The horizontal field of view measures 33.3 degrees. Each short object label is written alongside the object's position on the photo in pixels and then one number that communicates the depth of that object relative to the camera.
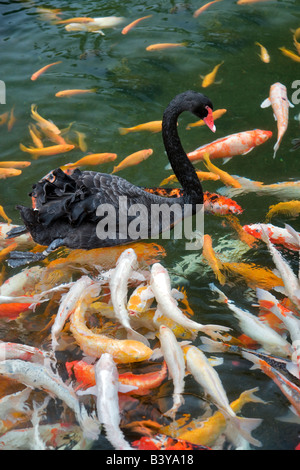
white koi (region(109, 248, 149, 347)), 3.03
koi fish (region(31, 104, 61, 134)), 5.08
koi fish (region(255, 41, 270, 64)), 5.80
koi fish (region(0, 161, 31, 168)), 4.72
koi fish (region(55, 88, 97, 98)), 5.56
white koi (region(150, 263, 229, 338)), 2.91
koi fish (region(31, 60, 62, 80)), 5.86
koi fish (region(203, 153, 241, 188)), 4.23
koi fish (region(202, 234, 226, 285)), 3.59
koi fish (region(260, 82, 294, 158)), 4.48
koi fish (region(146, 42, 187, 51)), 6.09
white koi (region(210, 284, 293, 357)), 2.89
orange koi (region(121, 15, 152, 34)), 6.40
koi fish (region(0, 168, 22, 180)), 4.59
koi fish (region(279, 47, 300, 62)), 5.74
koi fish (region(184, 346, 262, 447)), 2.54
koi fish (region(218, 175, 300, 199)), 4.10
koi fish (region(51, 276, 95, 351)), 3.06
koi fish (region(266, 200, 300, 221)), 4.03
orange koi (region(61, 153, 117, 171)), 4.56
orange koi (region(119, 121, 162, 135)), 4.92
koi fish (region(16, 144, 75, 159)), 4.77
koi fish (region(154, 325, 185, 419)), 2.72
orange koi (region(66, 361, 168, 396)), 2.77
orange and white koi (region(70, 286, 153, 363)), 2.83
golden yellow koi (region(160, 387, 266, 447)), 2.51
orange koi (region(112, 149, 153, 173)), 4.53
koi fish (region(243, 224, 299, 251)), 3.65
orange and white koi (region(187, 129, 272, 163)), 4.39
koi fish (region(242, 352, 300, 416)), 2.66
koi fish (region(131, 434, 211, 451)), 2.44
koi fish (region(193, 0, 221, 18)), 6.63
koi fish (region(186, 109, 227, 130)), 5.05
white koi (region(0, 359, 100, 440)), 2.65
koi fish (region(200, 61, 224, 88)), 5.57
